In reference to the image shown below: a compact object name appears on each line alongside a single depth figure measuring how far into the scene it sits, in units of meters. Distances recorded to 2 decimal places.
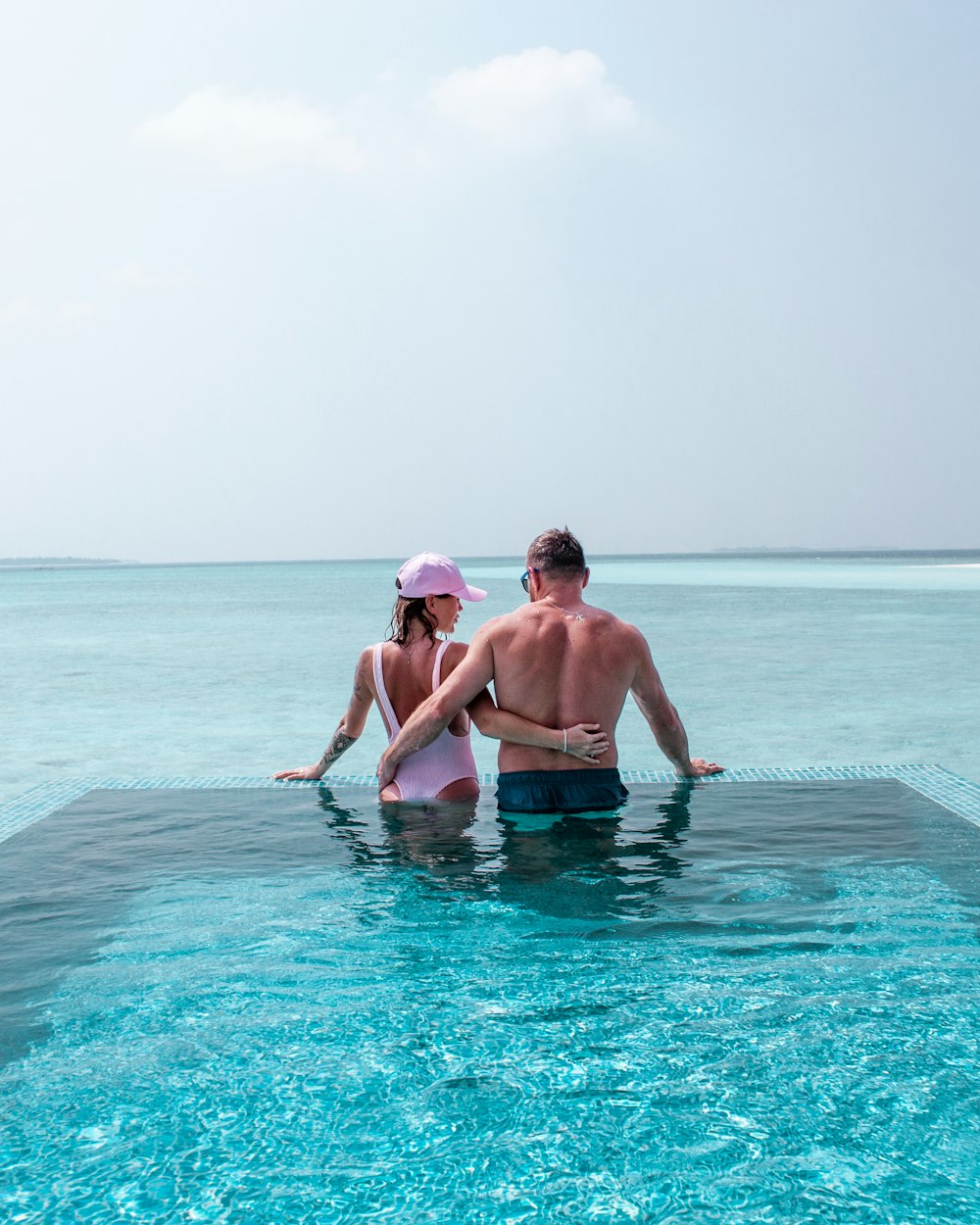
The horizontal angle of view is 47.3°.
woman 4.01
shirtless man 3.95
